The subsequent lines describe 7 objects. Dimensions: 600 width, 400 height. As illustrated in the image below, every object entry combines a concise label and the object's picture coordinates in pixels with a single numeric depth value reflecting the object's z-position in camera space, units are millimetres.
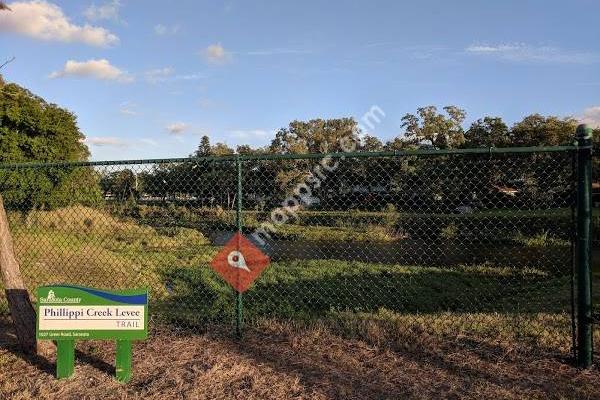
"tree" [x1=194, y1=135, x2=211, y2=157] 57128
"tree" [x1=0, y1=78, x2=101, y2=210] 19969
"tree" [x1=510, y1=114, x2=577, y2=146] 28344
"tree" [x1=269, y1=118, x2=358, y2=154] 42906
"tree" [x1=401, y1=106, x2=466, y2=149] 36500
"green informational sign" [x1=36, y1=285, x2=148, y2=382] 4102
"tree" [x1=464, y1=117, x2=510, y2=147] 32166
